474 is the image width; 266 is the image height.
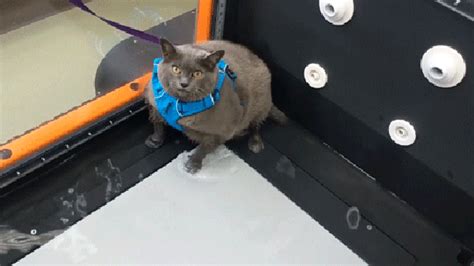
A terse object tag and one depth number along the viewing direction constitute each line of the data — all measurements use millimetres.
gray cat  1533
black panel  1478
